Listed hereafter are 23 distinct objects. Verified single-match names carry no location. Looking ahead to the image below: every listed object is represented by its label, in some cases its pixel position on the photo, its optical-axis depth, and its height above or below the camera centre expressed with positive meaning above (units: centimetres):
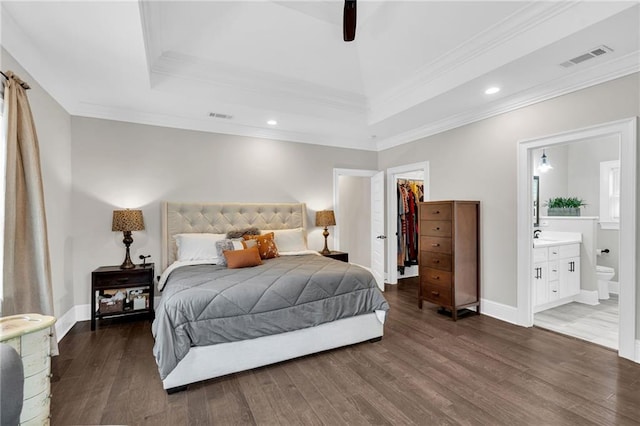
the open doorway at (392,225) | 542 -28
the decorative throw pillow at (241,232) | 409 -30
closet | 570 -23
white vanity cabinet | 388 -89
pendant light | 489 +67
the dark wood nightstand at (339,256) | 475 -71
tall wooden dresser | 369 -57
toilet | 434 -102
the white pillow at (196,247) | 377 -44
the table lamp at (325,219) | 489 -15
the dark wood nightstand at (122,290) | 342 -92
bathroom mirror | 503 +16
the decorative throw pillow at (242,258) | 332 -51
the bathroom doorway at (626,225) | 261 -16
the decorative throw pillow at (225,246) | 355 -42
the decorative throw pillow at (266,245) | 386 -44
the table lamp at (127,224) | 356 -14
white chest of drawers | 160 -79
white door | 510 -32
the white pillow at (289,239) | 434 -42
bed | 229 -87
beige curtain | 216 -5
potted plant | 477 +2
